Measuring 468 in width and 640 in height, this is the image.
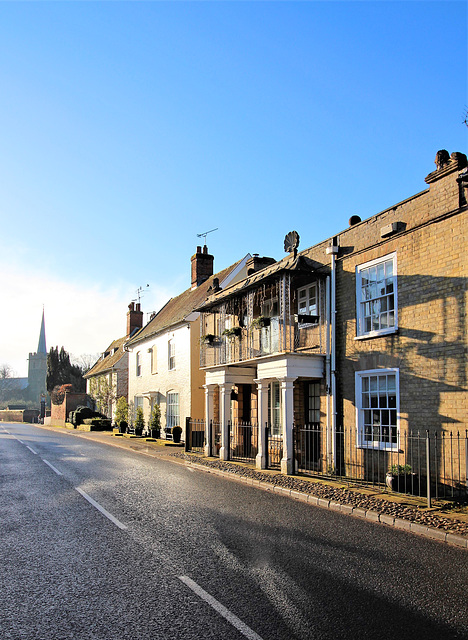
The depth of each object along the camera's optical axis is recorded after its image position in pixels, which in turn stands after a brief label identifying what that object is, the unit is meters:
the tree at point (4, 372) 137.68
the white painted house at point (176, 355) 25.86
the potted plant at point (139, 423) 32.84
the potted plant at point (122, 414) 35.69
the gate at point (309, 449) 15.63
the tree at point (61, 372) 69.44
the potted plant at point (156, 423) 29.92
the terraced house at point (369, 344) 11.17
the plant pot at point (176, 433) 26.19
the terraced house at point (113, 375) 42.44
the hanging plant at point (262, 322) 16.88
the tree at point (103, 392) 44.25
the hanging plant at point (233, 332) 18.92
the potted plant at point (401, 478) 11.16
